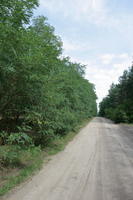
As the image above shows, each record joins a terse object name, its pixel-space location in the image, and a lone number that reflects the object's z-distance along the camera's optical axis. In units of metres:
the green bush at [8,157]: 4.32
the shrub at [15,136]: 4.06
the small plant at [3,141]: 5.09
